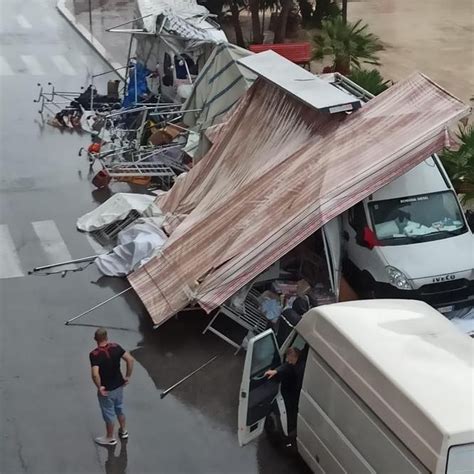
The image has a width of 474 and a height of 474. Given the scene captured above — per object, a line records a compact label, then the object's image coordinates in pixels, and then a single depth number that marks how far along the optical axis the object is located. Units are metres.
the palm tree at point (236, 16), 28.68
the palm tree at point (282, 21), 28.02
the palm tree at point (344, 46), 23.12
